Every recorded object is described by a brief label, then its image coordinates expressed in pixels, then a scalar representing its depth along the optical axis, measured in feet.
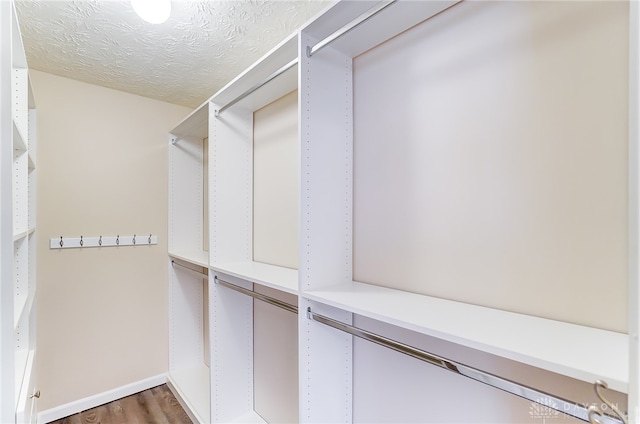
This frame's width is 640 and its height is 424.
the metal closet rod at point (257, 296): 4.82
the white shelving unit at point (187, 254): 9.07
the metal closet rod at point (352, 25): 3.23
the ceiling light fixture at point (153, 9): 4.40
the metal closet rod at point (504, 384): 2.14
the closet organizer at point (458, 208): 2.50
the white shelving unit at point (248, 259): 6.07
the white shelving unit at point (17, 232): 3.06
